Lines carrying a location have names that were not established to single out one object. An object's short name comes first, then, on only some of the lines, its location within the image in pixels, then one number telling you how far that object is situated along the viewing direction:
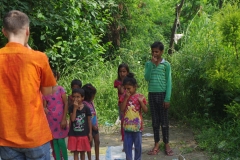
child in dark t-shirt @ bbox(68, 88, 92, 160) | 4.38
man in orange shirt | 2.54
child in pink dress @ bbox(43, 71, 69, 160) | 4.39
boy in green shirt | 5.12
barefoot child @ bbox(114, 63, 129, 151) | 5.44
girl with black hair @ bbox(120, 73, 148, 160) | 4.45
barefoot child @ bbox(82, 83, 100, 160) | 4.71
